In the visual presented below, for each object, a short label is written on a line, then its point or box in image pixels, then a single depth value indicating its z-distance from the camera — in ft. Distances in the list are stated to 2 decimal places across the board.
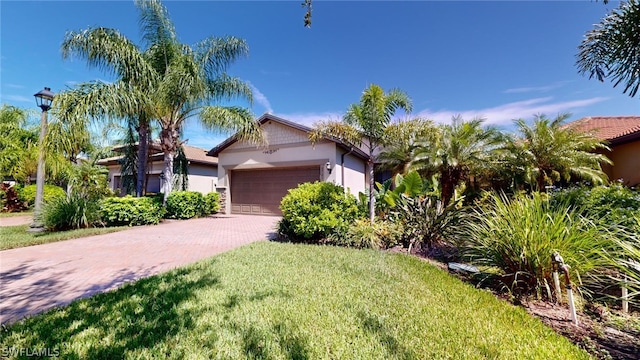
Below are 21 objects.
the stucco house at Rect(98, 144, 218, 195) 62.28
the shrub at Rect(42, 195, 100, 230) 31.94
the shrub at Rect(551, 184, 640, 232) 14.38
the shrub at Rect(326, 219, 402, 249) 24.82
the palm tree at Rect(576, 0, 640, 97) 17.39
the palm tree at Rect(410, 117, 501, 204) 32.04
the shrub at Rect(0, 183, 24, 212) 52.03
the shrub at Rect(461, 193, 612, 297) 12.76
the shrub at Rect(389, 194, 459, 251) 24.64
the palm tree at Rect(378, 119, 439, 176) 30.55
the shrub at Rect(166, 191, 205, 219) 44.62
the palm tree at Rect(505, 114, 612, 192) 33.68
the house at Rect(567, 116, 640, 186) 34.91
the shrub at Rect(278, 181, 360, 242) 26.55
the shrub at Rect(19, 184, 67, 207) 55.01
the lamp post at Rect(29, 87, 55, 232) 30.58
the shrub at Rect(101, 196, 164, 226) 36.37
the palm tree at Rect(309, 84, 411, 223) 28.22
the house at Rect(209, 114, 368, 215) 46.62
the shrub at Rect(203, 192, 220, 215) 50.07
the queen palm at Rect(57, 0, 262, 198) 35.18
